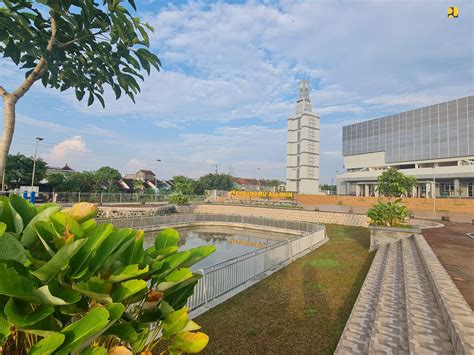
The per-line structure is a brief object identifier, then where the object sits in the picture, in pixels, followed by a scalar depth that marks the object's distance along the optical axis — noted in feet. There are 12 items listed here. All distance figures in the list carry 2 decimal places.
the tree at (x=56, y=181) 142.82
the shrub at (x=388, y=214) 49.71
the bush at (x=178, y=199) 123.13
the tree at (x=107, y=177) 170.38
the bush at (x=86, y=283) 4.04
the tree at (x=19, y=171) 127.54
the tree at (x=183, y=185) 171.75
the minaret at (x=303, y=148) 303.07
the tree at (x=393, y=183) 132.46
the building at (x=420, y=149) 185.88
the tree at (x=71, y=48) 10.84
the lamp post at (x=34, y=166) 120.35
